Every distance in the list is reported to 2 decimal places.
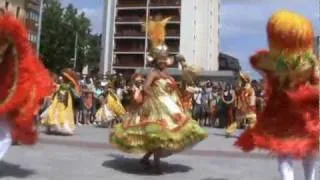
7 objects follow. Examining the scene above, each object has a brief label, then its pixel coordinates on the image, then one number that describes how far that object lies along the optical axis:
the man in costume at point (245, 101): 15.56
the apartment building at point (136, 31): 83.88
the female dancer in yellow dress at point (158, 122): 8.54
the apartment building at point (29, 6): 60.48
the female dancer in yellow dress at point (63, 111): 14.60
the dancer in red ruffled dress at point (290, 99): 6.50
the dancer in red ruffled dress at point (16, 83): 7.60
